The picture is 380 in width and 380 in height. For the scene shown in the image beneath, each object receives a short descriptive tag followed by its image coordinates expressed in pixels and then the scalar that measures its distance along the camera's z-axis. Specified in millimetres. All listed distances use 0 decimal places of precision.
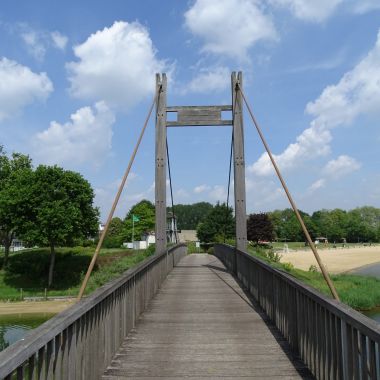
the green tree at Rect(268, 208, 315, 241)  109500
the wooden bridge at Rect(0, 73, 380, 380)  2590
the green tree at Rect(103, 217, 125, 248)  59938
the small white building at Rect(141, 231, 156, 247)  69000
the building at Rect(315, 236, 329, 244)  117500
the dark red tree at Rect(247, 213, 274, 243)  68000
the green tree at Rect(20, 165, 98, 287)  29000
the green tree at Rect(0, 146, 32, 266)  29759
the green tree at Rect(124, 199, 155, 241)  74688
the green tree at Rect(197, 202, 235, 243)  56981
